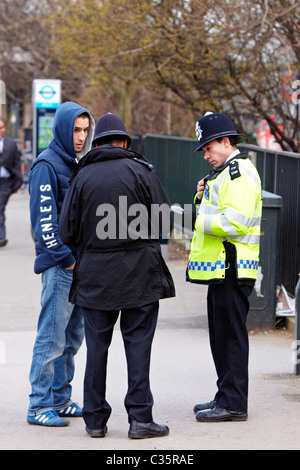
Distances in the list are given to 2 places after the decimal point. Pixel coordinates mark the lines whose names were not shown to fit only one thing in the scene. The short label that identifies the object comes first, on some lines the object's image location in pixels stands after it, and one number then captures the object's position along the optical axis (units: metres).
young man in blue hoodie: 9.07
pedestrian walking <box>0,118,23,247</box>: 24.62
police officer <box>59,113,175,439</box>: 8.50
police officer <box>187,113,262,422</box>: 9.01
